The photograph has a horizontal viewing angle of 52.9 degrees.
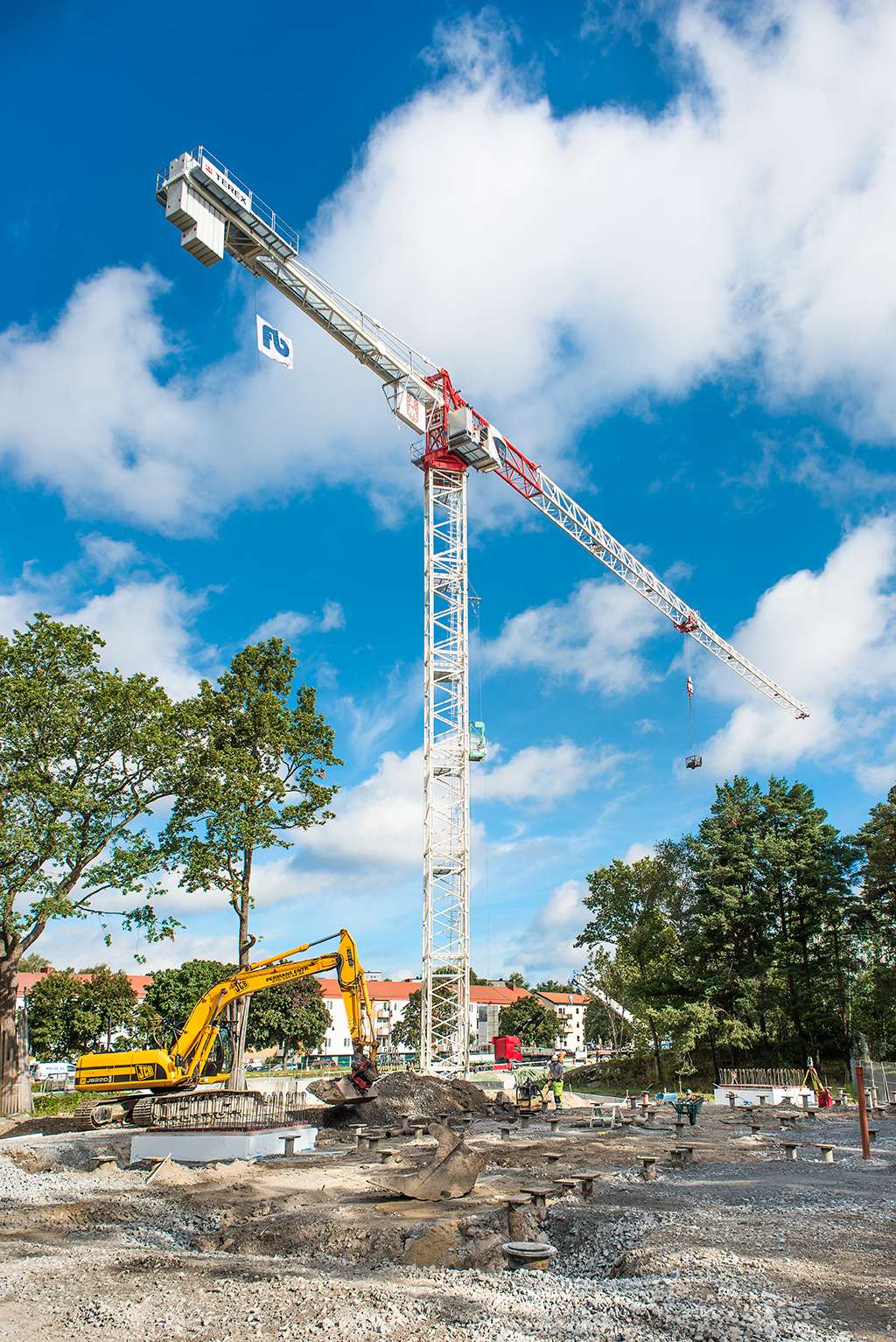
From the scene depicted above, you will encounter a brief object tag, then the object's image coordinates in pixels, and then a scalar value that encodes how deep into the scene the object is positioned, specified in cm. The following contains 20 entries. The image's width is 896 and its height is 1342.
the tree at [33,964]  9856
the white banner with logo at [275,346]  3422
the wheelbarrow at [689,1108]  2545
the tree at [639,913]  5191
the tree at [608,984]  5394
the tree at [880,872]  4216
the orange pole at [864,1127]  1914
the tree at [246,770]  3350
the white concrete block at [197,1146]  1994
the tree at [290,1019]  7100
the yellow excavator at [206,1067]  2269
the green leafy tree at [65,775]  3025
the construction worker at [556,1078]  3350
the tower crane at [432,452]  3550
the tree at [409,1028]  8569
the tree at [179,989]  6875
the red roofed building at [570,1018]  12019
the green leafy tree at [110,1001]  6469
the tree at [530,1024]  9894
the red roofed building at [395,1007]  10506
